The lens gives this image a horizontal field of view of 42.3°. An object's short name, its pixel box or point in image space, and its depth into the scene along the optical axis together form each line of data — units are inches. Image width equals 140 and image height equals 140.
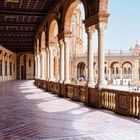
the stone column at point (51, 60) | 512.7
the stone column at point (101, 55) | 268.6
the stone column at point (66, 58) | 386.9
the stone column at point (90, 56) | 291.0
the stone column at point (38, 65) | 773.0
